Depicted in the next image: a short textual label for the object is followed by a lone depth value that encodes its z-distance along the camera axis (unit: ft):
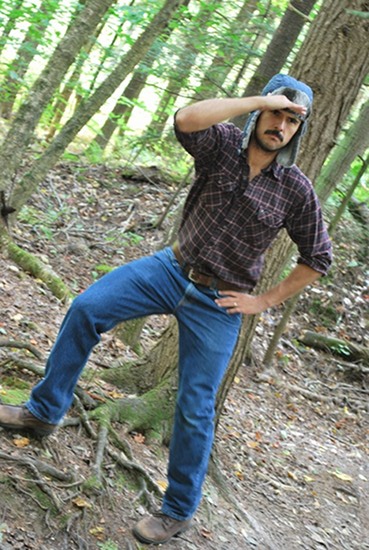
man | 11.38
